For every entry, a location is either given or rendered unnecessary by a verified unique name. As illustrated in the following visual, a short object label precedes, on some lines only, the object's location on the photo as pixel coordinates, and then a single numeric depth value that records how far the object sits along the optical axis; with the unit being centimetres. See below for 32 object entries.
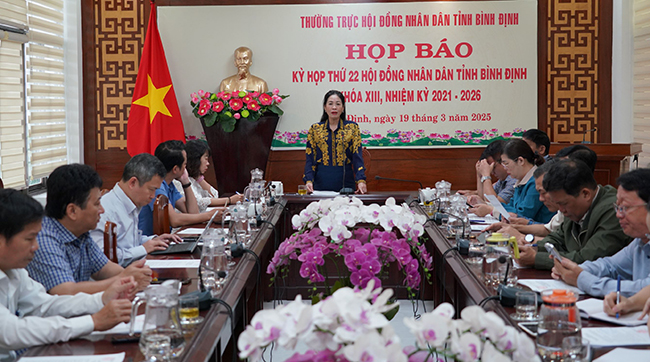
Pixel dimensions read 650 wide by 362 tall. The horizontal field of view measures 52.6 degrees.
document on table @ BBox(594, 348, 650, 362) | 162
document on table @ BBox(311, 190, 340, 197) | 498
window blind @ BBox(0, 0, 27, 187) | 504
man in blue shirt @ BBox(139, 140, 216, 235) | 388
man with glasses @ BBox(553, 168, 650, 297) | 219
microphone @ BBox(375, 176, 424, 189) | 652
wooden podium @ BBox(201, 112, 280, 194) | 605
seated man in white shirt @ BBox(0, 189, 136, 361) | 176
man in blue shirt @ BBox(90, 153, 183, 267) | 309
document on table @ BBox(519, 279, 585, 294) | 232
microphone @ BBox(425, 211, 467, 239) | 384
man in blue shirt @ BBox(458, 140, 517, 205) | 505
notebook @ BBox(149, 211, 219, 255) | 301
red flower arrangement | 598
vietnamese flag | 623
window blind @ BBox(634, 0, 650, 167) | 614
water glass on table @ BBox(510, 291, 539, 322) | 193
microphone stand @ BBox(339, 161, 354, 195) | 491
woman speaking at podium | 528
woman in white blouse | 458
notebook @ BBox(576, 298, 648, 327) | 192
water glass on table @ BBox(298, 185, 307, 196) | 509
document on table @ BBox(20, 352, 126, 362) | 165
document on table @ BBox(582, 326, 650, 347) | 174
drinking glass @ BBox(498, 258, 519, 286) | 235
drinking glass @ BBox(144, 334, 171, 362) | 163
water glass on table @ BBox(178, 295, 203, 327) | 193
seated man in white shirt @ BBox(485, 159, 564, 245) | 292
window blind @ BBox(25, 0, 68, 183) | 556
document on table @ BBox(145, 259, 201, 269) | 273
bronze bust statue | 641
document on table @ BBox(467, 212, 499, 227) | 377
